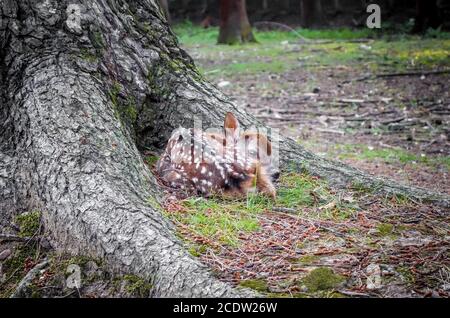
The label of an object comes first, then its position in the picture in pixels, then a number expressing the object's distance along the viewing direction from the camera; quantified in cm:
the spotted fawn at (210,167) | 793
